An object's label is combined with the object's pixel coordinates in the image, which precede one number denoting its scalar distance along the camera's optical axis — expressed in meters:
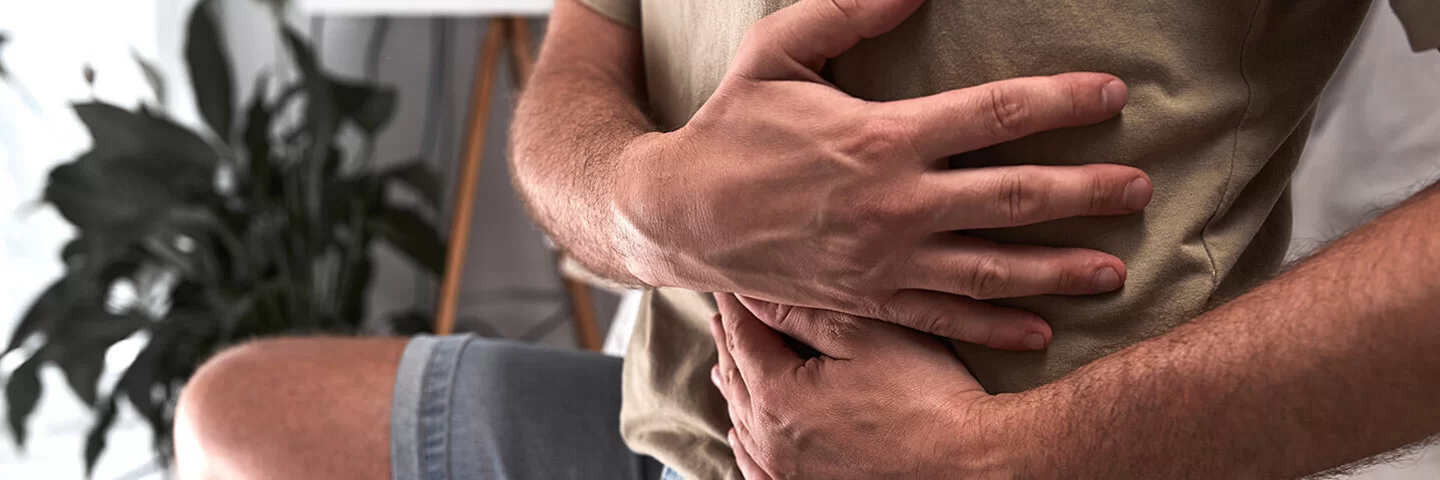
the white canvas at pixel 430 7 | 1.64
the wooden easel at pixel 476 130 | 1.83
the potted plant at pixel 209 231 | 1.71
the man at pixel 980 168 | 0.55
